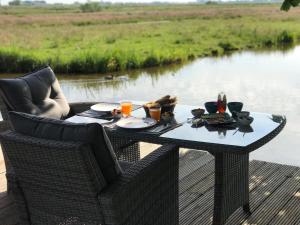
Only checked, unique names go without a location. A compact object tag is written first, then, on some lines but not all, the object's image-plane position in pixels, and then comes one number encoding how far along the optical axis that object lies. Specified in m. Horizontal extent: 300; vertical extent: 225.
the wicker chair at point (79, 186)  1.92
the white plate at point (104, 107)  3.10
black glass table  2.32
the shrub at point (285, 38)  16.61
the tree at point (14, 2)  104.44
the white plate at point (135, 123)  2.66
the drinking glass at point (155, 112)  2.79
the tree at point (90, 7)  65.31
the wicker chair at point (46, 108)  2.93
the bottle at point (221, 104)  2.81
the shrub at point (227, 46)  15.37
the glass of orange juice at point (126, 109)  2.97
